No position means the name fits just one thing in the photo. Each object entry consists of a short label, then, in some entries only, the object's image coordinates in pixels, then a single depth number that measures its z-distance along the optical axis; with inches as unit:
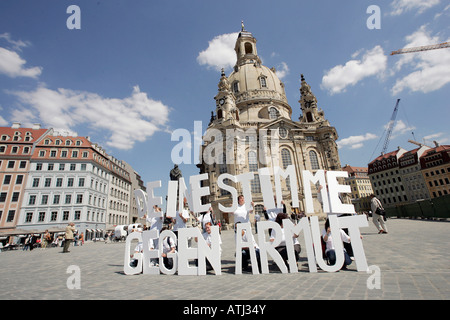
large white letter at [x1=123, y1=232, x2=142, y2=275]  243.8
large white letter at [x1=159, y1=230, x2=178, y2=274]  235.9
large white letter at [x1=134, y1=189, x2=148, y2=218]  307.8
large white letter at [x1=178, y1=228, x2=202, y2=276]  230.4
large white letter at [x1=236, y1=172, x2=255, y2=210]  268.8
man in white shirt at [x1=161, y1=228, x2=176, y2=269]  262.6
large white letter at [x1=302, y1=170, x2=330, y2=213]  246.5
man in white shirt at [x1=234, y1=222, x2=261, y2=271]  238.2
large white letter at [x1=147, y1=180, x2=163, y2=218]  288.8
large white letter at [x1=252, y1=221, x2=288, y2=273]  209.0
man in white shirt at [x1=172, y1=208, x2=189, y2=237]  287.3
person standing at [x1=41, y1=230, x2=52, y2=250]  814.5
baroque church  1342.3
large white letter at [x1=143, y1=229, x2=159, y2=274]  249.2
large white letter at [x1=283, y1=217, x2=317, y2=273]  205.3
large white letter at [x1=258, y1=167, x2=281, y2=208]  256.2
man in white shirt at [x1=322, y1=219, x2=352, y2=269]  208.8
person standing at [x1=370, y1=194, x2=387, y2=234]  439.8
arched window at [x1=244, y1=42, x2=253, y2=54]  2185.0
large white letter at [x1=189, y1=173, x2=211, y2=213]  280.5
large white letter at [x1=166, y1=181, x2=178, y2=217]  285.8
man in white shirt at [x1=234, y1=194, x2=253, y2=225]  252.2
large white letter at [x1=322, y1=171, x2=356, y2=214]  238.8
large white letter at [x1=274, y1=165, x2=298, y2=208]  268.7
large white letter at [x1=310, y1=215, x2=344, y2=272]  196.1
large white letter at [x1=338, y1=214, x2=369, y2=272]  194.7
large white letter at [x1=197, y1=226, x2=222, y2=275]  223.5
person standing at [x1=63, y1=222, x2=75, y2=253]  513.5
